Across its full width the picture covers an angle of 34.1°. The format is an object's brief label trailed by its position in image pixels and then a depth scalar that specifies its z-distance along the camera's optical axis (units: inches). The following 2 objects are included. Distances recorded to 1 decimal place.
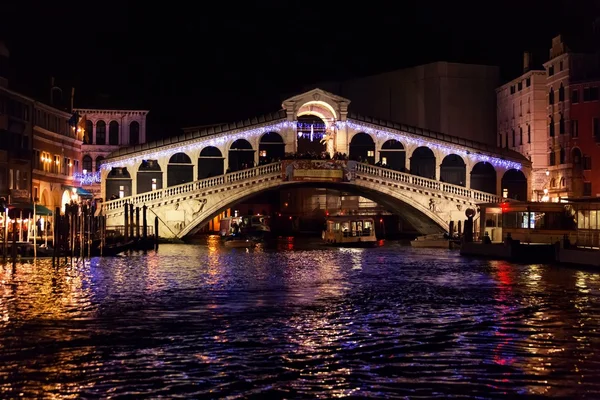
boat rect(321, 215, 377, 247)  1969.7
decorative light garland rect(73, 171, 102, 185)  2332.7
